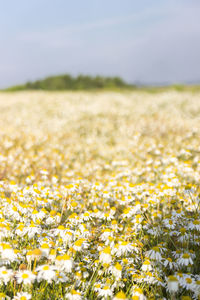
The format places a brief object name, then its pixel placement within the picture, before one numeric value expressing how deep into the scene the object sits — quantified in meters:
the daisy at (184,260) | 2.77
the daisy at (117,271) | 2.66
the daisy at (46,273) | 2.27
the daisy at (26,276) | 2.27
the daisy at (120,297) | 2.22
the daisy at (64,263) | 2.45
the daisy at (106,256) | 2.73
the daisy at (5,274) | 2.35
